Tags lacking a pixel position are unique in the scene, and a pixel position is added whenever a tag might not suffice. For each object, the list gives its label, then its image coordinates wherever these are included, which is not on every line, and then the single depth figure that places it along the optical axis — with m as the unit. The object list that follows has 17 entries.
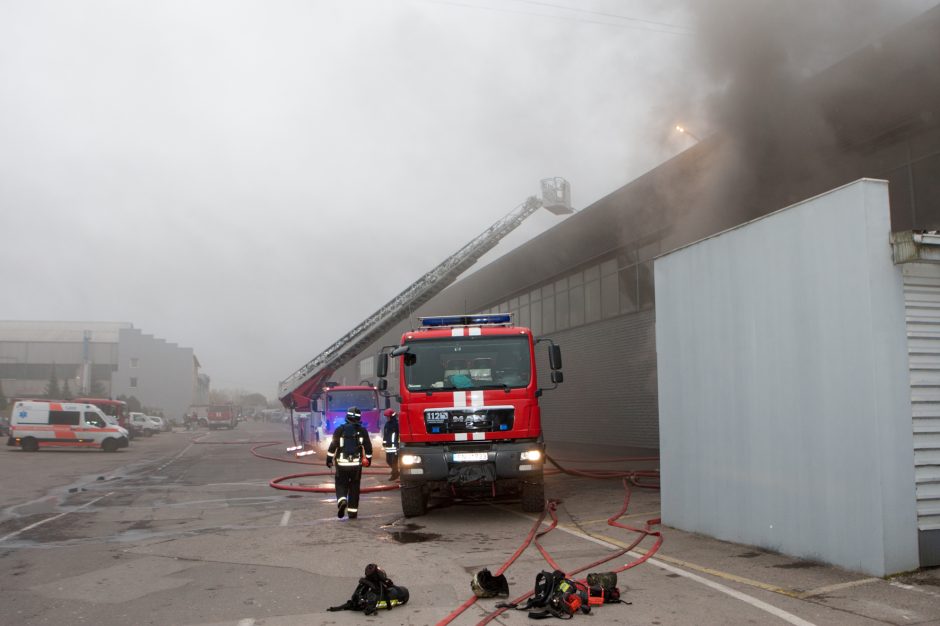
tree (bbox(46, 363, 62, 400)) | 62.53
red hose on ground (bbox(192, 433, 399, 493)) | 12.33
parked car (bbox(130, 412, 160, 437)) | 42.44
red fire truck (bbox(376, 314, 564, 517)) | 8.75
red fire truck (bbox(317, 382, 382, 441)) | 19.45
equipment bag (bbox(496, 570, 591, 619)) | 4.77
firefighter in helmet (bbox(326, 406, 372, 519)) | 9.30
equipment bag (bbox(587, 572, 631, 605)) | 5.04
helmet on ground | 5.19
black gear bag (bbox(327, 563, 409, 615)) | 4.97
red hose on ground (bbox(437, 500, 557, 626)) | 4.73
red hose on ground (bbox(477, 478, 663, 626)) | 4.83
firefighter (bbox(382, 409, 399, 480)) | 13.00
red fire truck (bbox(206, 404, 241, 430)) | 56.31
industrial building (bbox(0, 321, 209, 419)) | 72.81
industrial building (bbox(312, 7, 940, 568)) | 10.86
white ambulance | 24.97
